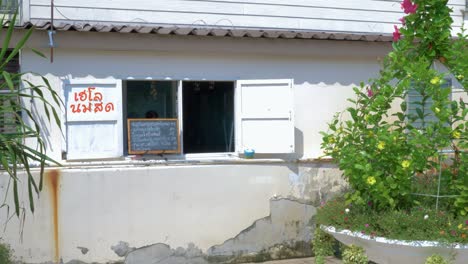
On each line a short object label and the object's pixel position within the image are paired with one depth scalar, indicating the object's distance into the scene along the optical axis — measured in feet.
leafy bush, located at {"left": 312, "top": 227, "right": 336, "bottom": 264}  22.00
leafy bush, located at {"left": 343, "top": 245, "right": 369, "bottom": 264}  19.98
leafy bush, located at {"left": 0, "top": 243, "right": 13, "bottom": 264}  19.35
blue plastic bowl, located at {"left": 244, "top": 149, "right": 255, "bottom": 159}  26.16
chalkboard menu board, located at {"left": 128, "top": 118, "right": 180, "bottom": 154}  25.13
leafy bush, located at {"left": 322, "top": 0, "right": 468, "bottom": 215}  19.63
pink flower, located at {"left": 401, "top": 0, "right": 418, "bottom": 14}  21.03
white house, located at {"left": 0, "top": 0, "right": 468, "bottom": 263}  24.11
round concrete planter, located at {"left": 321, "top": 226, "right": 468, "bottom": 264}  18.84
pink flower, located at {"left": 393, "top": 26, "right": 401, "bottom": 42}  21.77
